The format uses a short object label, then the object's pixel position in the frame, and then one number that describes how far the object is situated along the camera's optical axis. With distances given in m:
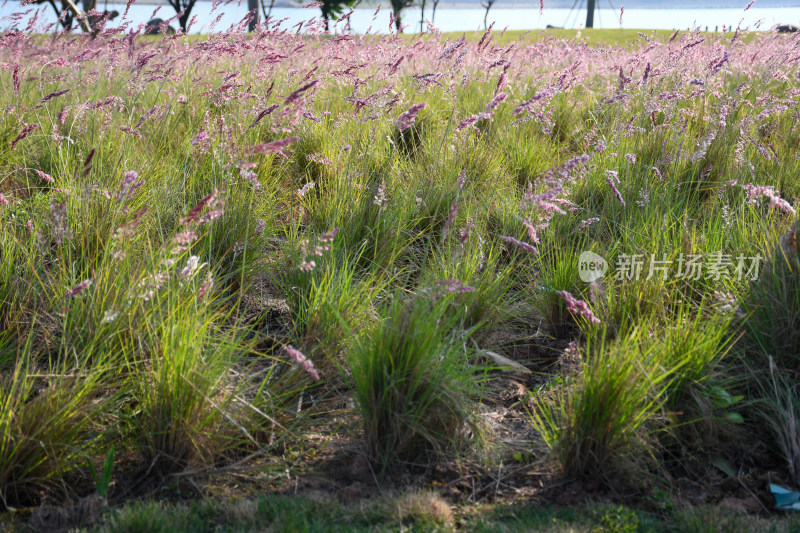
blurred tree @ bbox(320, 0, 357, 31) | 35.11
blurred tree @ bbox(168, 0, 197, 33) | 28.32
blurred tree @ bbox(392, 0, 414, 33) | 40.78
